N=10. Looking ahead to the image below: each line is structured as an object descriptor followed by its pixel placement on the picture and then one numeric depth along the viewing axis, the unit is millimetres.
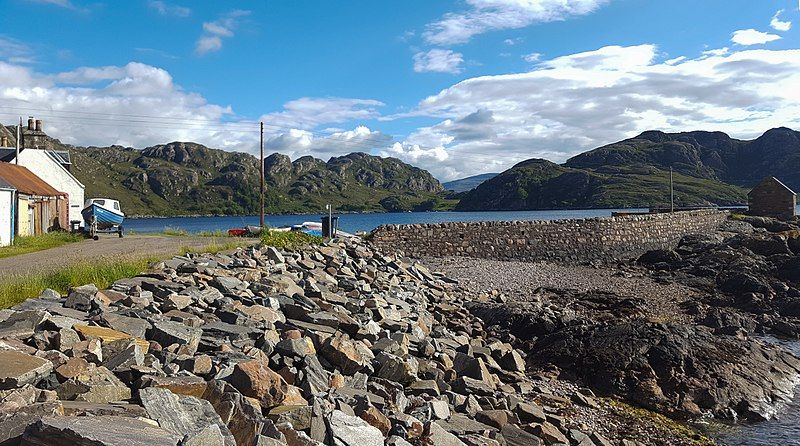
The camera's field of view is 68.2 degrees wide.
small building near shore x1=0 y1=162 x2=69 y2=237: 25922
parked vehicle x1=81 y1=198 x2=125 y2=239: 33562
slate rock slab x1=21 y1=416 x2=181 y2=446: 3682
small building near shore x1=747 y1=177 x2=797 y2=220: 50312
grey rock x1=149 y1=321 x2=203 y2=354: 6996
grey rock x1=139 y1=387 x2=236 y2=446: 4469
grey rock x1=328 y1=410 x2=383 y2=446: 5312
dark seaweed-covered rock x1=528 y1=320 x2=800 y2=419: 9820
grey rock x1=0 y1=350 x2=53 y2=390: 4840
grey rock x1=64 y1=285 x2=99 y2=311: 8086
